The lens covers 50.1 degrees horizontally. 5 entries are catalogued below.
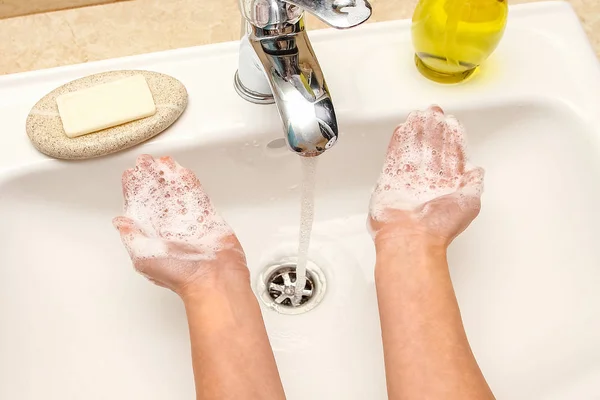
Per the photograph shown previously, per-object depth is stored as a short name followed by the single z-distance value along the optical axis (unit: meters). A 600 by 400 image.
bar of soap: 0.53
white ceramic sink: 0.52
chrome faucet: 0.43
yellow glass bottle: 0.52
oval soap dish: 0.52
